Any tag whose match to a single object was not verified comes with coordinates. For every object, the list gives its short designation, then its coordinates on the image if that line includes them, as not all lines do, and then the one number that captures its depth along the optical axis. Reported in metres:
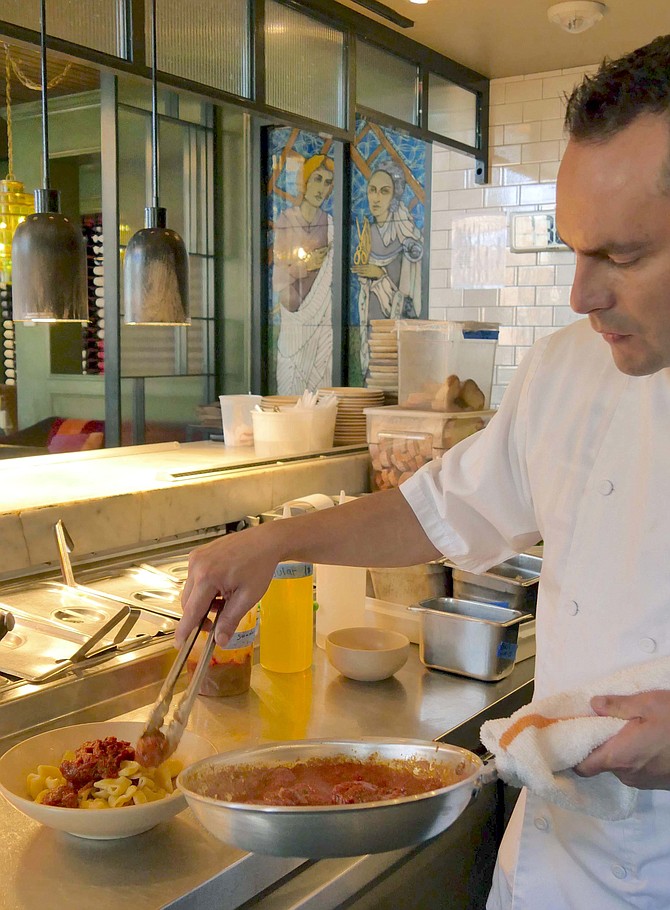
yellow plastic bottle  1.96
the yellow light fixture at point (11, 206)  4.25
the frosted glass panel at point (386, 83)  3.90
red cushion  6.23
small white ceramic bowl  1.92
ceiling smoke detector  3.68
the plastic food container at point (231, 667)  1.84
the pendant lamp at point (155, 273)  2.22
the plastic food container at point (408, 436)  3.30
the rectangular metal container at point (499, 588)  2.35
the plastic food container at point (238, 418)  3.66
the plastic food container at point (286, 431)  3.35
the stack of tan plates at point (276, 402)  3.62
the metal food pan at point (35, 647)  1.82
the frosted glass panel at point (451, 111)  4.50
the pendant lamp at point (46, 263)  1.96
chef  1.11
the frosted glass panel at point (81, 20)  2.45
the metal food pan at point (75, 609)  2.07
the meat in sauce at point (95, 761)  1.32
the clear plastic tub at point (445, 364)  3.43
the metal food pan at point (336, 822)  1.03
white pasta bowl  1.23
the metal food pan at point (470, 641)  1.97
